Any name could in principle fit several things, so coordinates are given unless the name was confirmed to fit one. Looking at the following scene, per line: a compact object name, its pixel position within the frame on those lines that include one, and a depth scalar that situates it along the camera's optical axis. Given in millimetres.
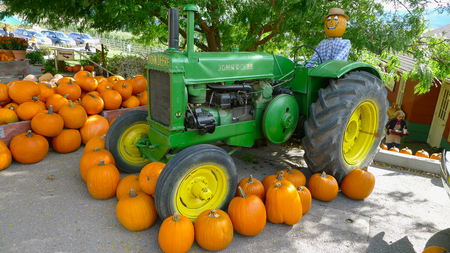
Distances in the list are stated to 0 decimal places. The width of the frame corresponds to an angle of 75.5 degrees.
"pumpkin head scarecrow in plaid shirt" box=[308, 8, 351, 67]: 4566
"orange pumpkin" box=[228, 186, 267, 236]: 2793
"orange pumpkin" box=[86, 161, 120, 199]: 3312
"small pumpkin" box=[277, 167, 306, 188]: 3566
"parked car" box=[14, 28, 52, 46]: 28959
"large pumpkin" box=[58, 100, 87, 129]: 4711
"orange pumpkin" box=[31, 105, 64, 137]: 4473
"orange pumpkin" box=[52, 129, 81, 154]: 4637
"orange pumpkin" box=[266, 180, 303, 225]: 2992
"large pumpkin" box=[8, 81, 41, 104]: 4980
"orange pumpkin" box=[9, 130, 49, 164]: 4179
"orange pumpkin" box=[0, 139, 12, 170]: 4004
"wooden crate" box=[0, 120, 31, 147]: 4444
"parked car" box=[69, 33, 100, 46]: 32375
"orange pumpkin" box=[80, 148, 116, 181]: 3617
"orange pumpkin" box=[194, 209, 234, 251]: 2582
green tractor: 2938
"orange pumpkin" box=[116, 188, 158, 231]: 2799
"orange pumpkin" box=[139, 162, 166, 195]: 2930
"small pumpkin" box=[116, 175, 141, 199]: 3206
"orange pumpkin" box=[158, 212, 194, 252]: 2506
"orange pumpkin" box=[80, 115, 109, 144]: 4930
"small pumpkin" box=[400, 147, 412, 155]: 5980
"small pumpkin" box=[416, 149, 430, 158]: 6000
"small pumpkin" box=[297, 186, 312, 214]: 3195
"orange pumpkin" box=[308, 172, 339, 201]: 3486
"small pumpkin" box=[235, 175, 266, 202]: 3215
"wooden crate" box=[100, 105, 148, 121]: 5483
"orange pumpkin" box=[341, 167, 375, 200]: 3623
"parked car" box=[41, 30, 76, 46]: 30375
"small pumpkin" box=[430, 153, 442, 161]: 5766
